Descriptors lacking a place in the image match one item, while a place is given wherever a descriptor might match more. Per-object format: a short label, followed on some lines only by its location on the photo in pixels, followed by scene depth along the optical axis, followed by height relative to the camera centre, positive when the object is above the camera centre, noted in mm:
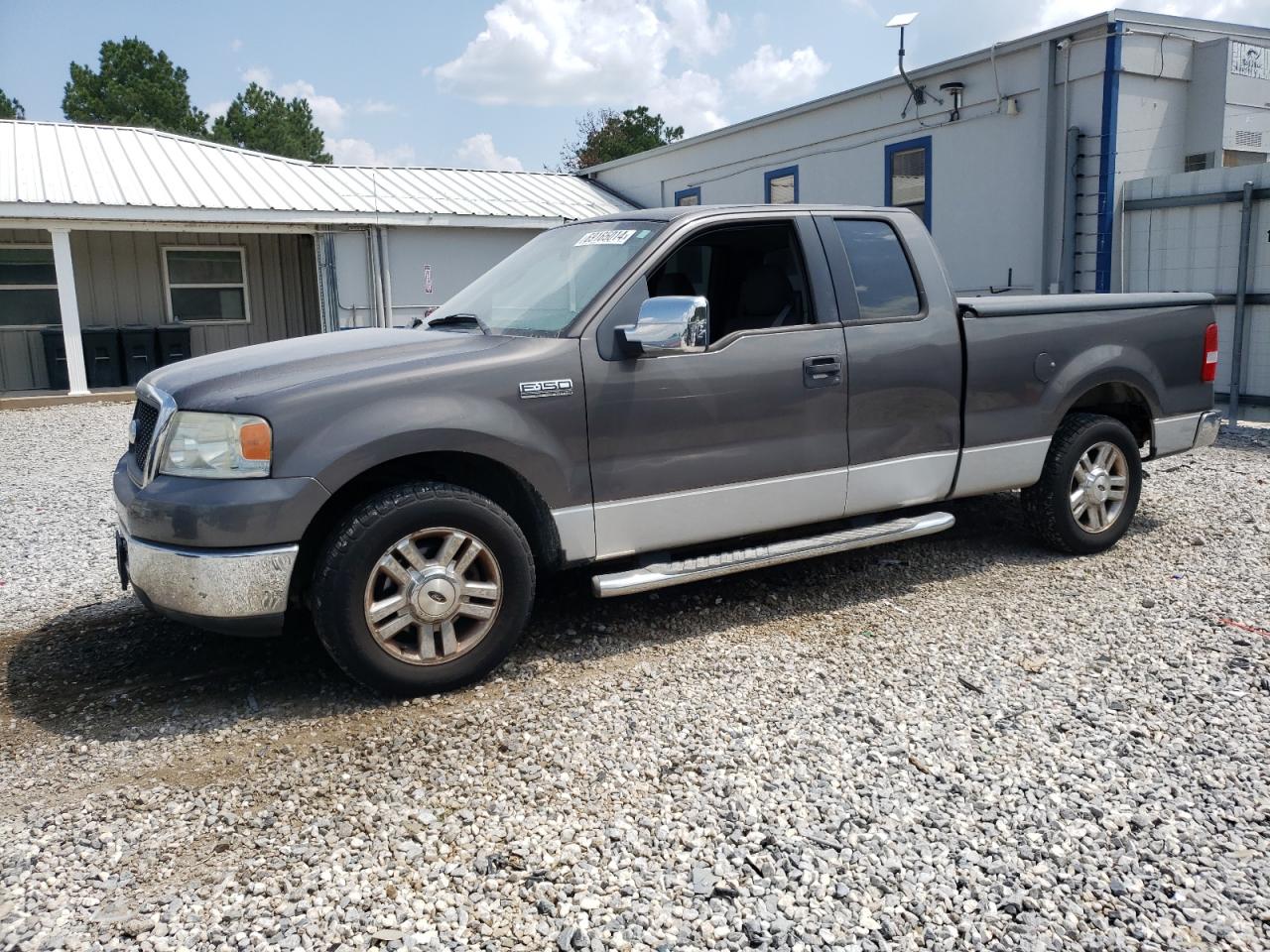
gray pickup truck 3773 -484
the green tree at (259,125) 55625 +10888
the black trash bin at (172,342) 18188 -252
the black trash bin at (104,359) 17625 -511
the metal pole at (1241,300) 9984 +47
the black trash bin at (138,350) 17844 -365
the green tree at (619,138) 51375 +9135
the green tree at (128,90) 49875 +11582
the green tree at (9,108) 52312 +11604
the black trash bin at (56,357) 17594 -453
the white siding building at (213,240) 16484 +1603
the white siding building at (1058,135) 11656 +2142
